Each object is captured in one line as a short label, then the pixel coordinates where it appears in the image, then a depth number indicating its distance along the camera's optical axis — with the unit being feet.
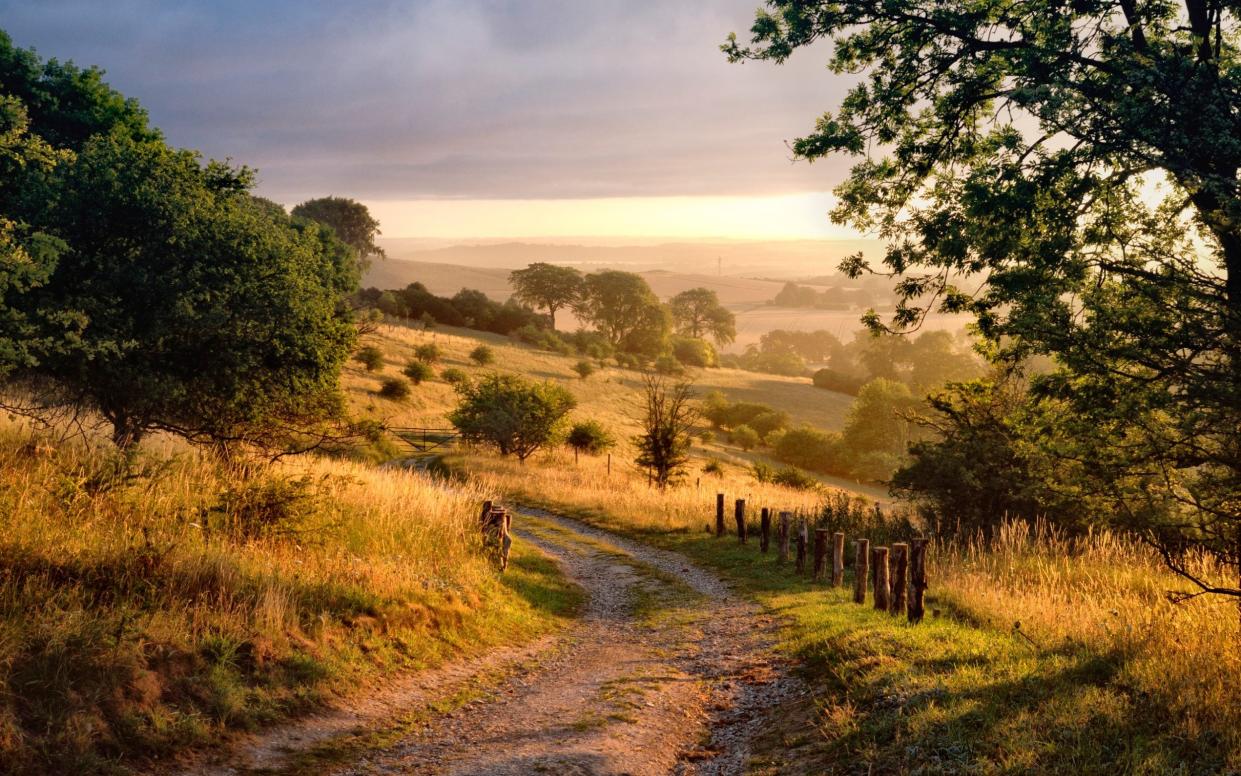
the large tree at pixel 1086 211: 26.30
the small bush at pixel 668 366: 315.49
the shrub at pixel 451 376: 211.00
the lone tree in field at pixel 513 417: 140.60
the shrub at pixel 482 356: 245.45
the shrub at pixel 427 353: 226.79
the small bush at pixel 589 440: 163.73
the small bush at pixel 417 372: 201.98
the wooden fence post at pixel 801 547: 56.59
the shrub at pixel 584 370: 269.44
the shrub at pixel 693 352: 358.43
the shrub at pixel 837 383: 350.43
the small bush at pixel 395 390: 186.39
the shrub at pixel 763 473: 178.27
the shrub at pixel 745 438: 241.35
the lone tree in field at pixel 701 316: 452.35
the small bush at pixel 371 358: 199.62
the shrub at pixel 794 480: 171.64
